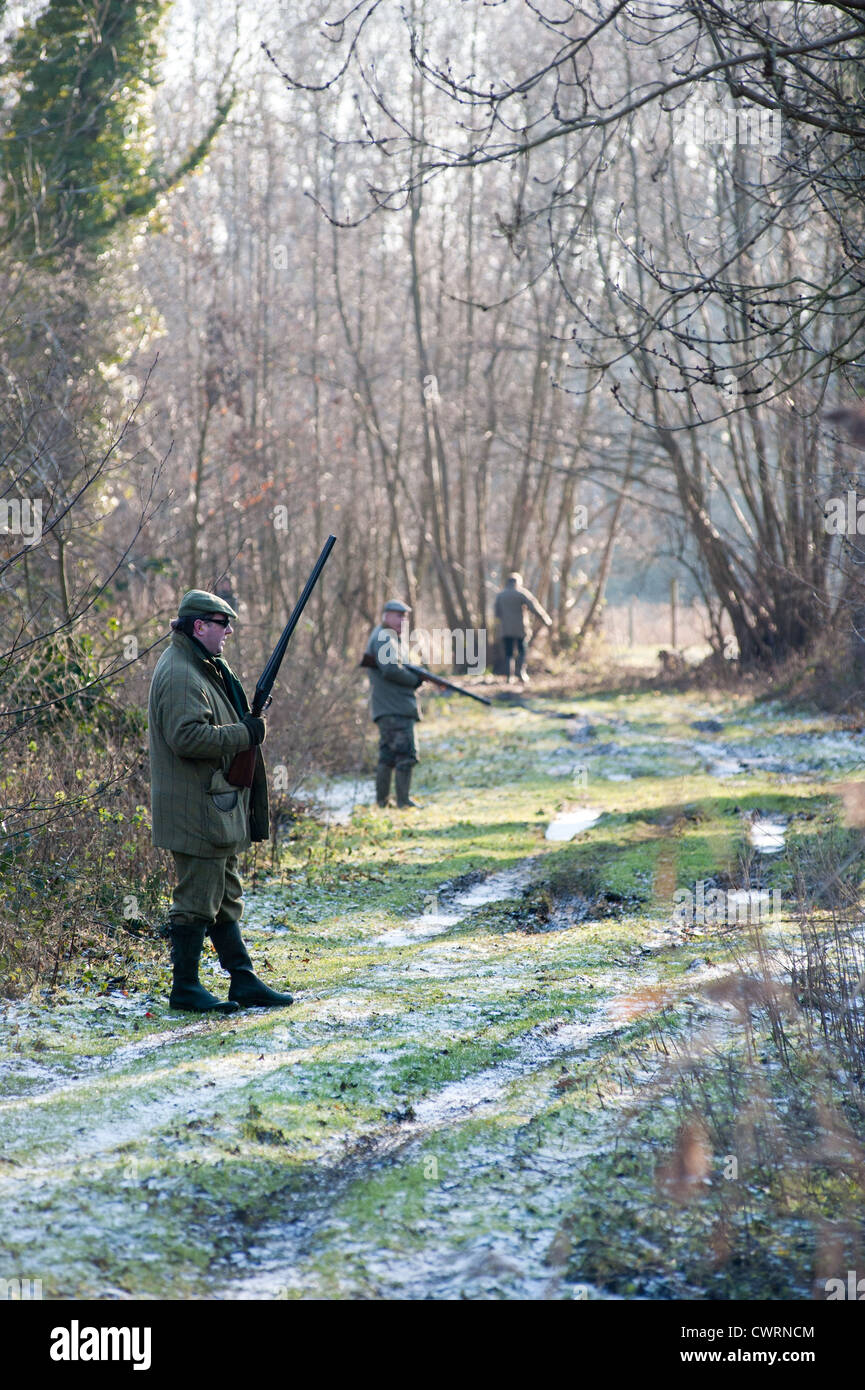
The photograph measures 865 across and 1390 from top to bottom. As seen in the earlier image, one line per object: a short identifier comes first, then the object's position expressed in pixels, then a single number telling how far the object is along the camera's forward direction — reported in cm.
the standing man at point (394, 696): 1344
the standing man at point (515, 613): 2709
